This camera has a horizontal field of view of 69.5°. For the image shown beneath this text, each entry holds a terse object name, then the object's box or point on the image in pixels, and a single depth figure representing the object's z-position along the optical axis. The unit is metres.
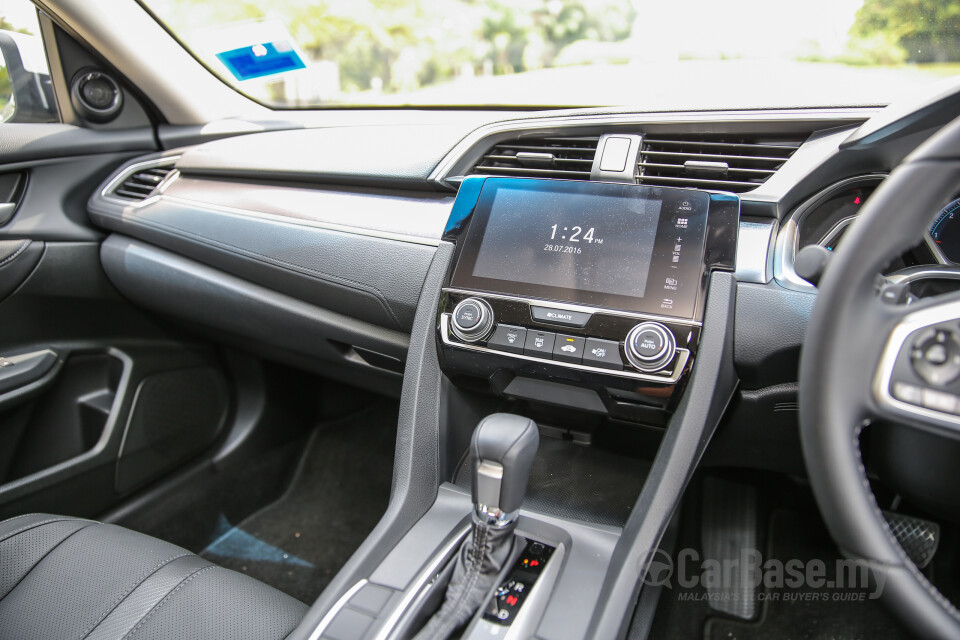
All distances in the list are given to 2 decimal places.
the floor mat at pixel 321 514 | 1.86
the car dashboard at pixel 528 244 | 1.11
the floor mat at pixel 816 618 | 1.55
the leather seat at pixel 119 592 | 1.04
